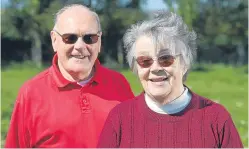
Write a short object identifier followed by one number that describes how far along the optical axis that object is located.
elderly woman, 1.94
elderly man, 2.14
